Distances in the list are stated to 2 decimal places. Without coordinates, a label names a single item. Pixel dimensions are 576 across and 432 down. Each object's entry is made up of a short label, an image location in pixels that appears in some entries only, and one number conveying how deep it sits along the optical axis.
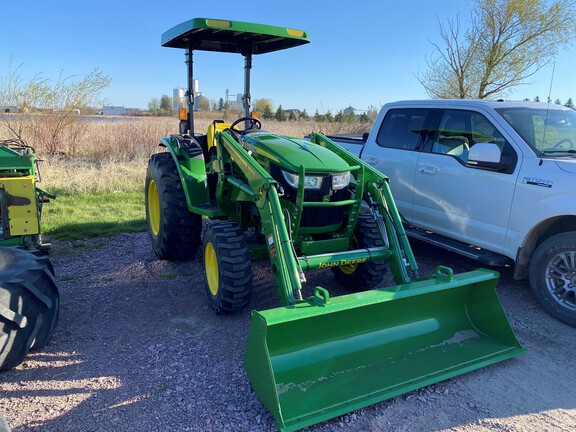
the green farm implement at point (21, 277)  3.08
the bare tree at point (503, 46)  12.99
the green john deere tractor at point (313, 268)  2.95
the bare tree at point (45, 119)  12.84
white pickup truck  4.28
